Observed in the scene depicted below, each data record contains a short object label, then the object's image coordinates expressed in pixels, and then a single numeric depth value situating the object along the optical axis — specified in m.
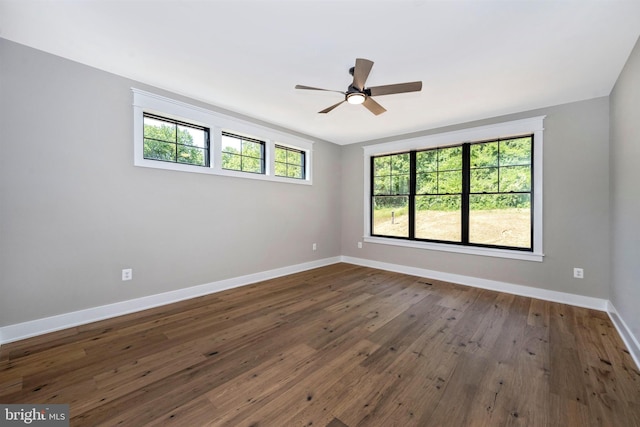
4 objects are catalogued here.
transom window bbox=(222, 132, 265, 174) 3.81
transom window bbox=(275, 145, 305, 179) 4.54
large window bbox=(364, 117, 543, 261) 3.67
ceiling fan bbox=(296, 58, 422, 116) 2.14
